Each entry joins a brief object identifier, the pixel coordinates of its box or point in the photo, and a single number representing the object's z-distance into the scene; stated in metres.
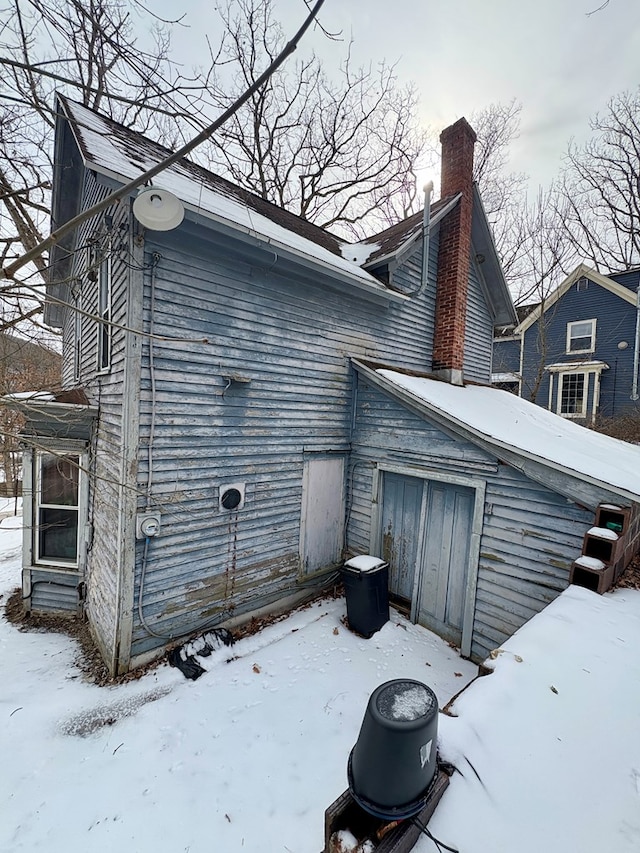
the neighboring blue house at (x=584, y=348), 17.91
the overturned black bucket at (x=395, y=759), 1.52
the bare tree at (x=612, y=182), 19.55
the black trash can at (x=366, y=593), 5.32
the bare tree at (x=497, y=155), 18.31
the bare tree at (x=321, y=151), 13.55
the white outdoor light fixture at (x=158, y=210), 3.58
